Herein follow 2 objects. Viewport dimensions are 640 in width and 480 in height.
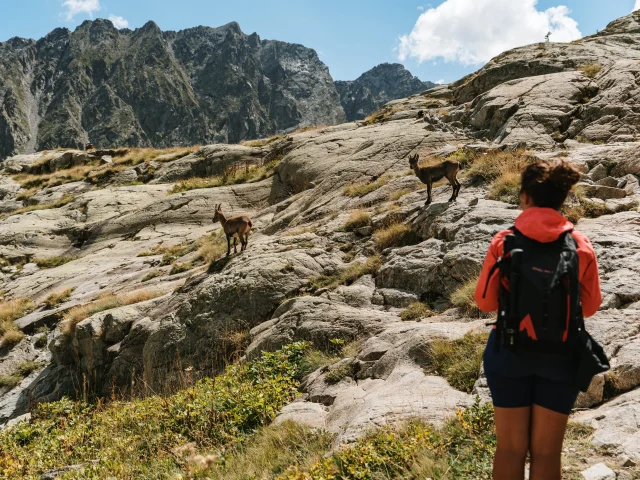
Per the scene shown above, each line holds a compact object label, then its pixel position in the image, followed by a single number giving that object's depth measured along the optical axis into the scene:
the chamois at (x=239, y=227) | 14.77
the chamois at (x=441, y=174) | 12.77
